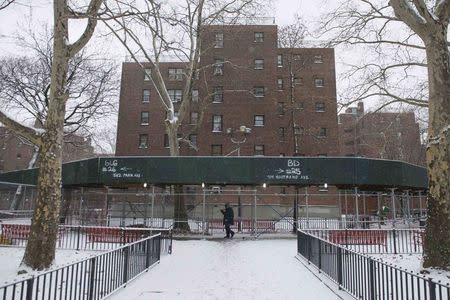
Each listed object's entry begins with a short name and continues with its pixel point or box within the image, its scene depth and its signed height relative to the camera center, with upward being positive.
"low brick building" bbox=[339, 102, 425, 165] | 50.22 +9.50
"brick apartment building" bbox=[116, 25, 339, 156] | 45.31 +11.42
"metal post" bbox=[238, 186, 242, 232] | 24.38 -0.49
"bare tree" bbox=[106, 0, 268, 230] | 25.23 +9.30
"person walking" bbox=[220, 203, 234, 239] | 22.39 -0.30
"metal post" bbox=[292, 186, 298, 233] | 24.48 +0.06
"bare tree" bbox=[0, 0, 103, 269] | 12.30 +2.21
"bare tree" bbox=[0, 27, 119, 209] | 32.06 +9.84
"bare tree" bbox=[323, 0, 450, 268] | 12.20 +2.92
